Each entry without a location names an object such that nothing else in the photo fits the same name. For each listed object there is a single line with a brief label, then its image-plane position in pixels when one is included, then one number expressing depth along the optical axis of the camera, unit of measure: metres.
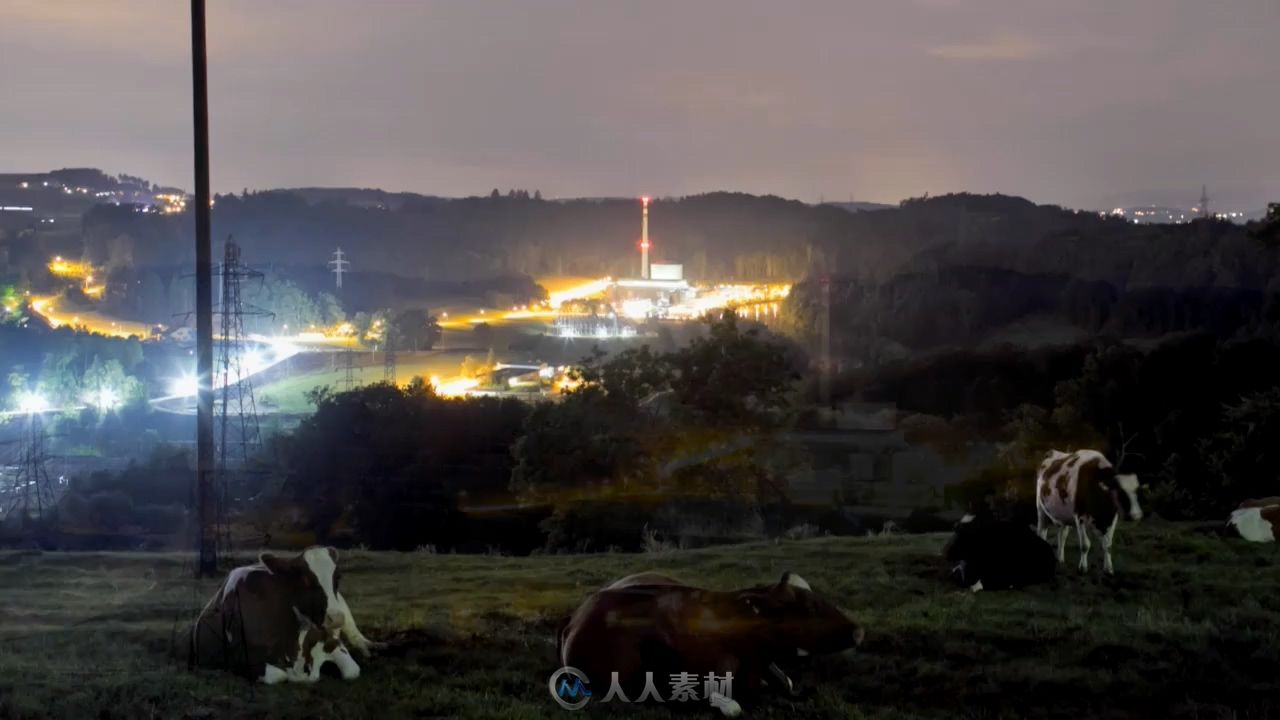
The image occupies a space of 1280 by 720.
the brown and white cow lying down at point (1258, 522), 14.46
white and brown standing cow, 11.94
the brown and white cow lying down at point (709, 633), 7.47
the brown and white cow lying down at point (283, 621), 8.52
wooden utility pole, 14.33
